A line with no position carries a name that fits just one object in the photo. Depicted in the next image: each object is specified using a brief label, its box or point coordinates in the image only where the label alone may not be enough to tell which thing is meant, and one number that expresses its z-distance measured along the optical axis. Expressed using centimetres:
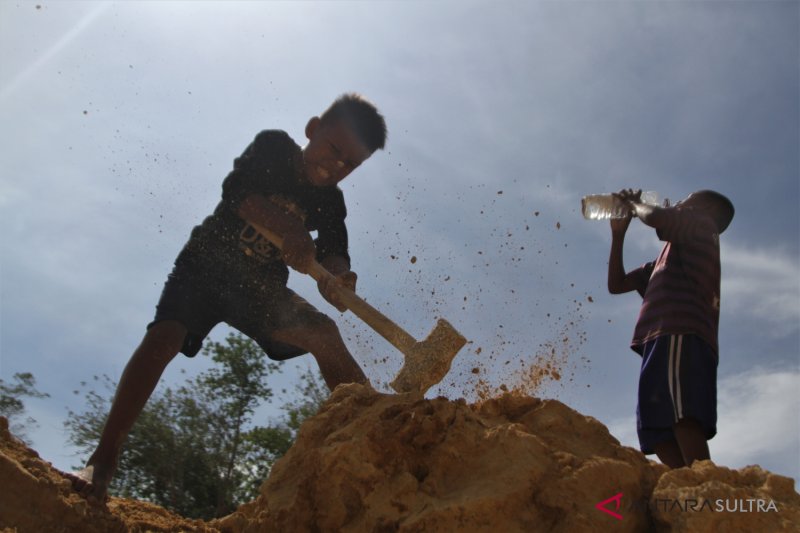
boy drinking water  264
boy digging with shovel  310
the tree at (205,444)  1090
